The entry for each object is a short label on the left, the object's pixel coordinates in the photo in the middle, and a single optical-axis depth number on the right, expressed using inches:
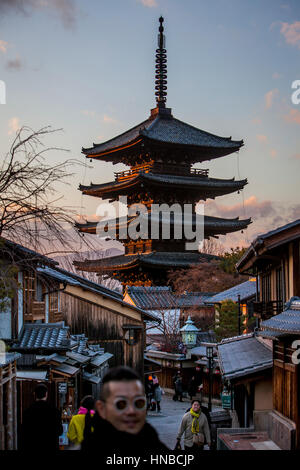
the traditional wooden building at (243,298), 1198.3
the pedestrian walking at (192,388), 1146.5
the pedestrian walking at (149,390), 1008.4
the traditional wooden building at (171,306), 1531.7
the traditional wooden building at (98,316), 858.1
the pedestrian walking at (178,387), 1152.8
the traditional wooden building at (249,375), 604.4
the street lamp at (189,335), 1280.8
